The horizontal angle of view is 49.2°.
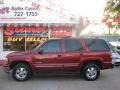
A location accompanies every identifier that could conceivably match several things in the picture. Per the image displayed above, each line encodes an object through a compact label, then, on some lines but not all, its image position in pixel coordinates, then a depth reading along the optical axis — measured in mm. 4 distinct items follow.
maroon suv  5468
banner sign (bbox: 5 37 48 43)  8606
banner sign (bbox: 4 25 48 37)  8516
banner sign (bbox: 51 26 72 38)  8544
